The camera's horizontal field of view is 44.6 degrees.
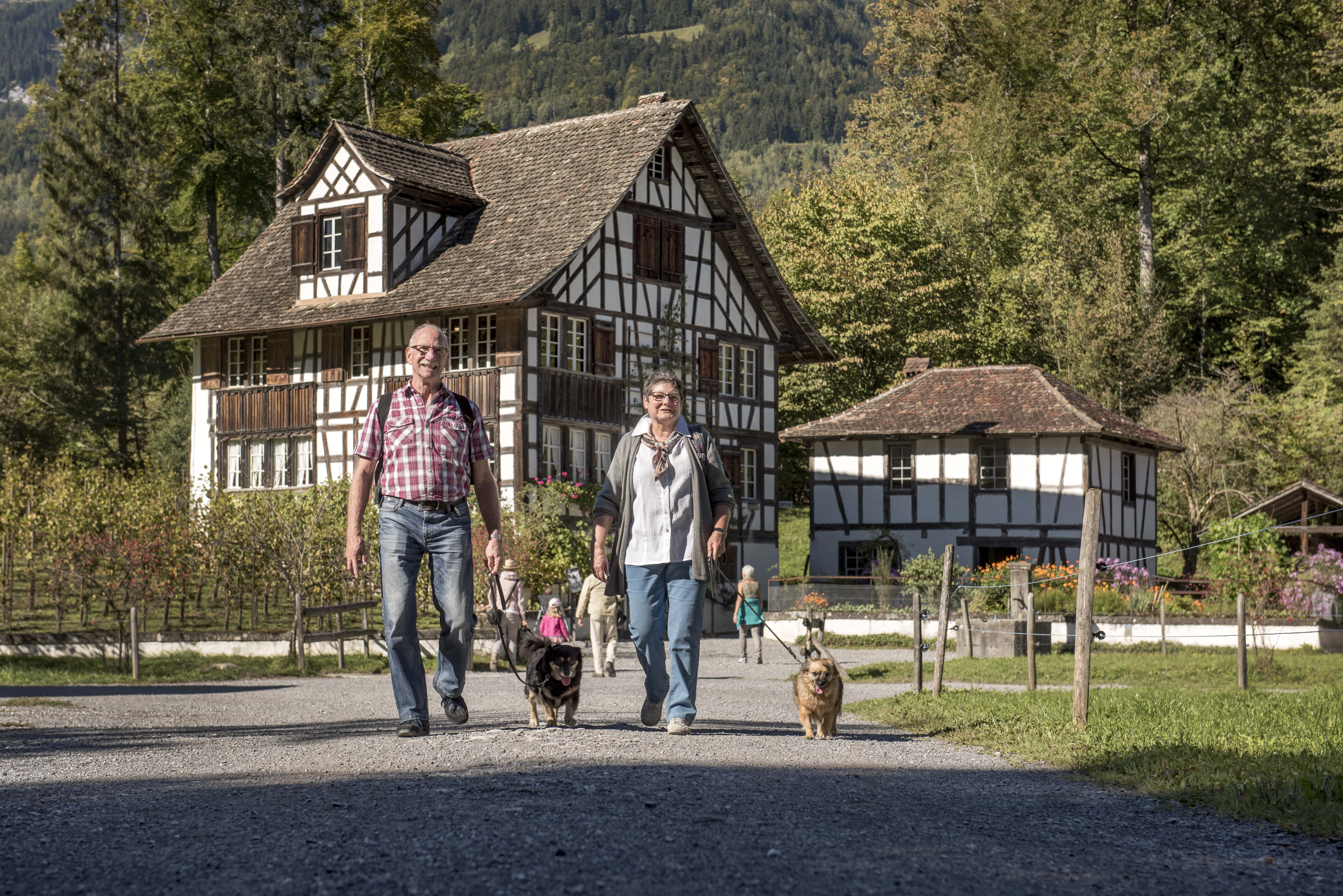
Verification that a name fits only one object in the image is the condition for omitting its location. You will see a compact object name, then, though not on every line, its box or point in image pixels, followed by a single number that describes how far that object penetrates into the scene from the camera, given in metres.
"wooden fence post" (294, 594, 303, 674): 22.33
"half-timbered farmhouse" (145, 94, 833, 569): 34.31
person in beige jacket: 20.62
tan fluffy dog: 10.83
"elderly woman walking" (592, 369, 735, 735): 10.04
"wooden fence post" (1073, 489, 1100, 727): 11.30
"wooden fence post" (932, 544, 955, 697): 14.75
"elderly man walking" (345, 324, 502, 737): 9.46
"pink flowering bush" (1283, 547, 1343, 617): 28.78
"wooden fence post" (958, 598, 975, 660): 24.44
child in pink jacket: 18.80
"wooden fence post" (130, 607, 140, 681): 21.27
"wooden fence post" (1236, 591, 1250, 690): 18.22
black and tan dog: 10.97
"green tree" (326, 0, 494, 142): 47.44
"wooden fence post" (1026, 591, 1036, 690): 15.41
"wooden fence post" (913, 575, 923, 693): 15.58
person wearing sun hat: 16.52
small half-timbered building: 40.19
